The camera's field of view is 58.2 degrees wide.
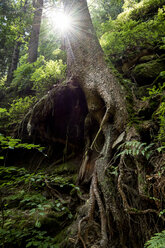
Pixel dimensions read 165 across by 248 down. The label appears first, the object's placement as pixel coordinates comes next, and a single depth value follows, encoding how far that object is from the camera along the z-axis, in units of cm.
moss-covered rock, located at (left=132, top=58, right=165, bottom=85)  453
